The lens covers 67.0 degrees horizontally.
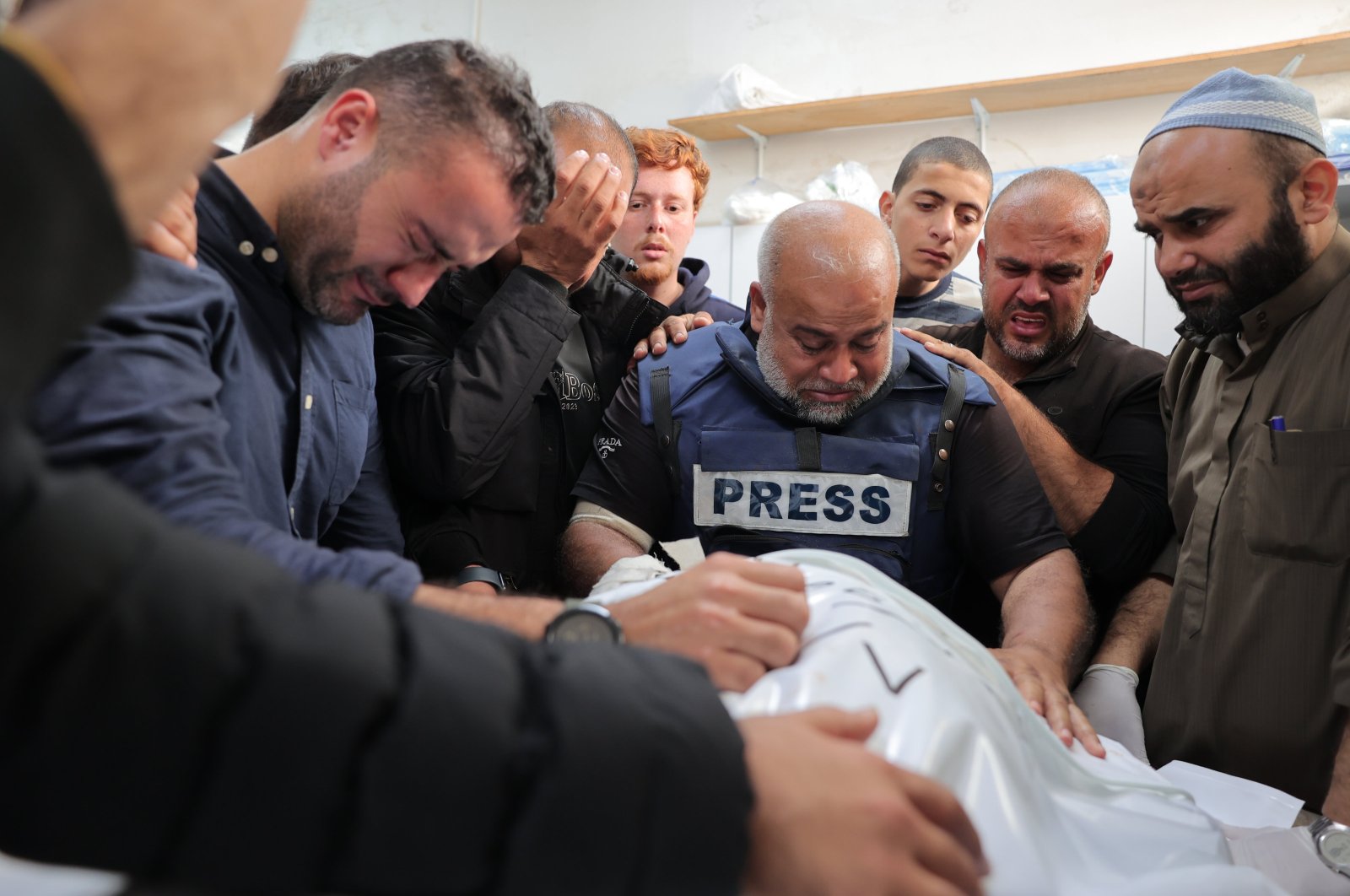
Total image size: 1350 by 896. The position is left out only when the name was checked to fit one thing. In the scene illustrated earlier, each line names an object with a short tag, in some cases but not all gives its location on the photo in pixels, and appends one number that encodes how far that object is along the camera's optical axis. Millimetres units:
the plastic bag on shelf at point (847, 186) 4684
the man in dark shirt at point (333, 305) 1249
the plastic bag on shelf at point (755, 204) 5051
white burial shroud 1010
